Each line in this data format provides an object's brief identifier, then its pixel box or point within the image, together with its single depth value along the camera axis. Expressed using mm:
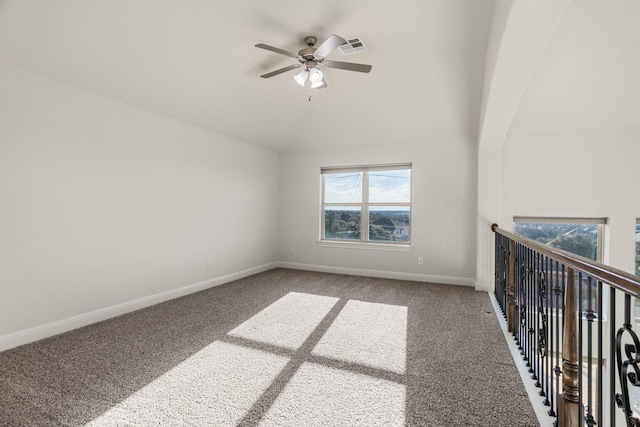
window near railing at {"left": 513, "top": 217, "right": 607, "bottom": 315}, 4148
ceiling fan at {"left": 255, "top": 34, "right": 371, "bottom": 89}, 2770
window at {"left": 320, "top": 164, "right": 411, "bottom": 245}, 5312
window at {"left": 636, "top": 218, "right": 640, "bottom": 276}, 3941
